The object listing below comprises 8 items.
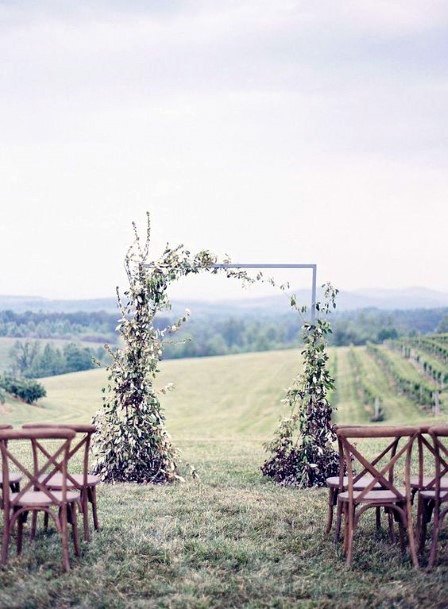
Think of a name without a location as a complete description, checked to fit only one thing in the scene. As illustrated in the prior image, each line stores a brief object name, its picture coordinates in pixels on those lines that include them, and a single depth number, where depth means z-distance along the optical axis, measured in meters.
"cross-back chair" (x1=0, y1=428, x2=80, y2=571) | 5.79
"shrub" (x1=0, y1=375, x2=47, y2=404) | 25.46
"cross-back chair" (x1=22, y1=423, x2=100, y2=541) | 6.53
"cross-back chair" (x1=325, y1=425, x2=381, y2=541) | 6.40
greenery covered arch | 9.84
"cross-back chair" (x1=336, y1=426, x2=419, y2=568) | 5.98
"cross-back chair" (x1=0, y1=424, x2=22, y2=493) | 6.68
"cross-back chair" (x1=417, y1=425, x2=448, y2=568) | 5.89
